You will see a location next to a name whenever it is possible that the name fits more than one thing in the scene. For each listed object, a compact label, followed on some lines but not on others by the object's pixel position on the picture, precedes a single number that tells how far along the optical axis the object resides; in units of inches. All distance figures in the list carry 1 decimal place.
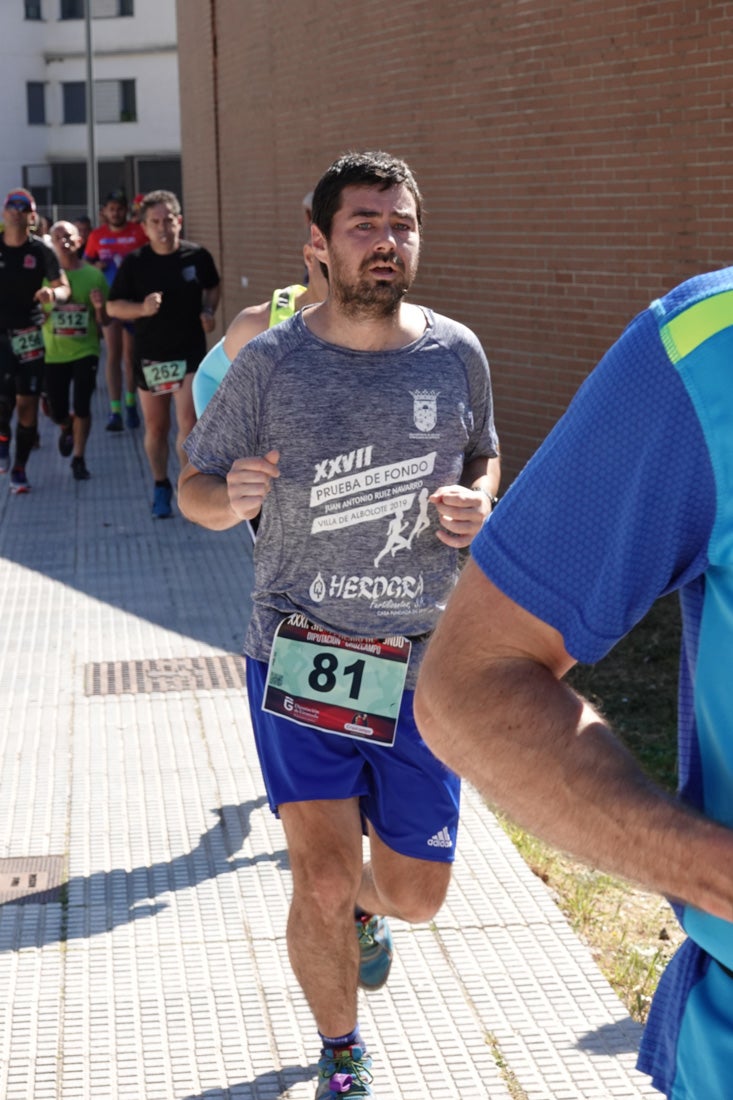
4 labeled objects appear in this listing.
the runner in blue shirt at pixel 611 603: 55.2
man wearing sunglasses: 524.7
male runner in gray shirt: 151.1
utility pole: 1031.0
